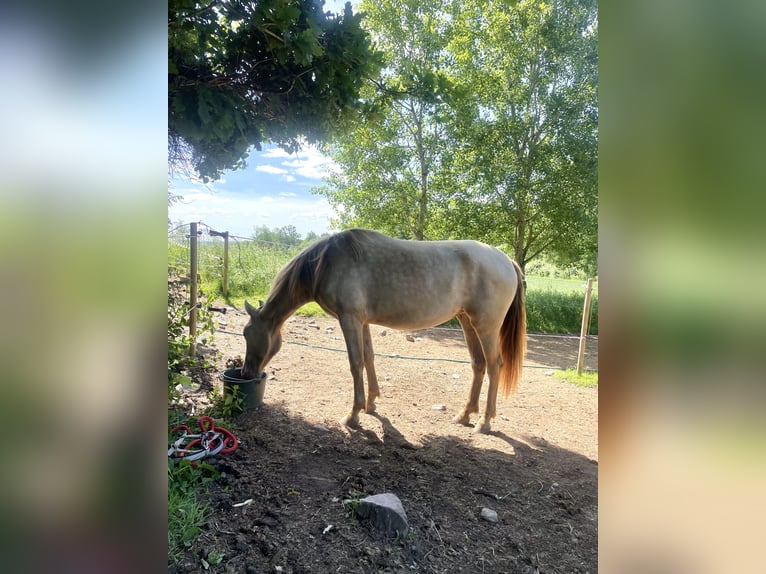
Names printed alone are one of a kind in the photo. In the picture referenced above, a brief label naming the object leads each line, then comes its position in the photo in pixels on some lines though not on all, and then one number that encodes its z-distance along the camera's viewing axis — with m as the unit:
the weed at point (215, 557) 1.55
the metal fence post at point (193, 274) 3.69
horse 2.98
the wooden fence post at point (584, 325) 4.75
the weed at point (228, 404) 2.91
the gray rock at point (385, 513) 1.80
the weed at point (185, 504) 1.62
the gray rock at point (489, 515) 1.96
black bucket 3.00
